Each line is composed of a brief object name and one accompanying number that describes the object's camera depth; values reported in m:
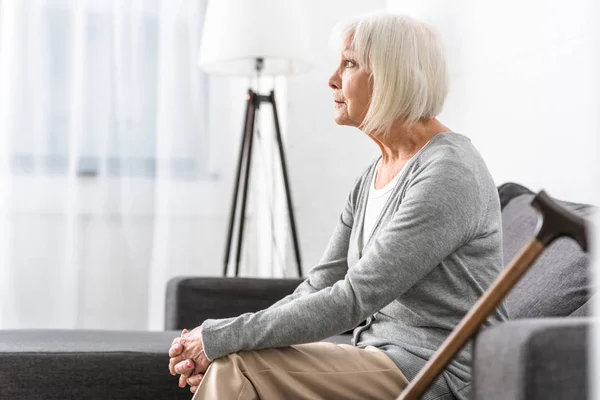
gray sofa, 1.85
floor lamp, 3.66
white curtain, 4.33
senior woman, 2.29
